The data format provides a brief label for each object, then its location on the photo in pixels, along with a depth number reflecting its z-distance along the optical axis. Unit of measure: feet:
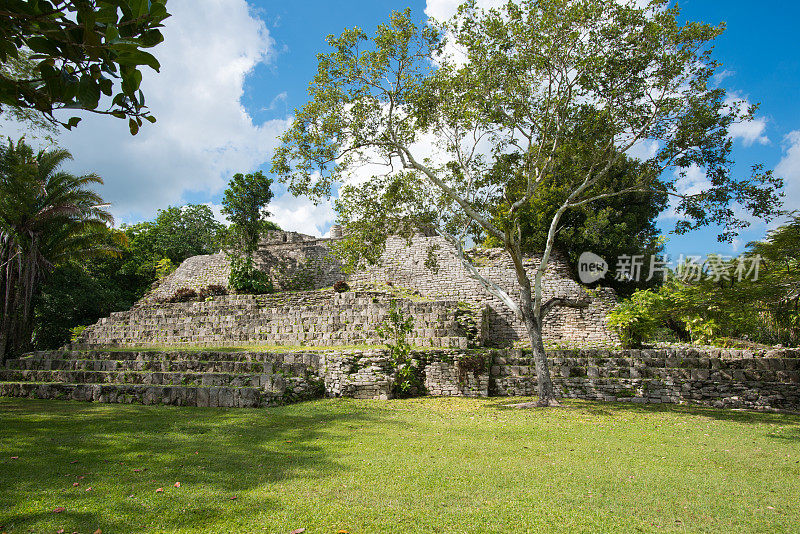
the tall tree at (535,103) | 30.45
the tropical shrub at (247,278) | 69.62
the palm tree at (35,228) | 50.58
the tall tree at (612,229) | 58.13
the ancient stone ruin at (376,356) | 30.58
